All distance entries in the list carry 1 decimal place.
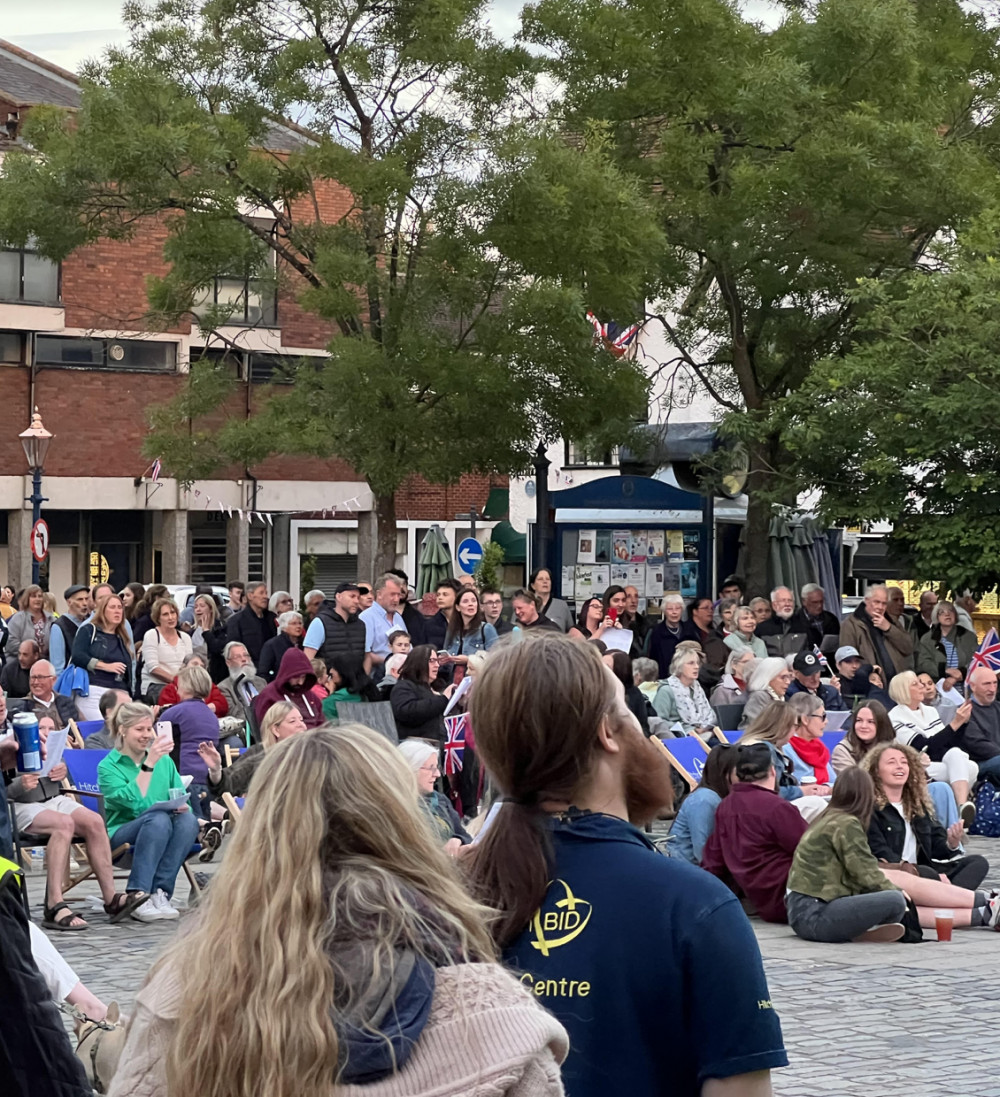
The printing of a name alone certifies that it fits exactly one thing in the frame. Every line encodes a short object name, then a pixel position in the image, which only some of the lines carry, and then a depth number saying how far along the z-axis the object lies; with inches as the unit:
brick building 1545.3
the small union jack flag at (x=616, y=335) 977.1
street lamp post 1184.2
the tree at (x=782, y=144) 929.5
